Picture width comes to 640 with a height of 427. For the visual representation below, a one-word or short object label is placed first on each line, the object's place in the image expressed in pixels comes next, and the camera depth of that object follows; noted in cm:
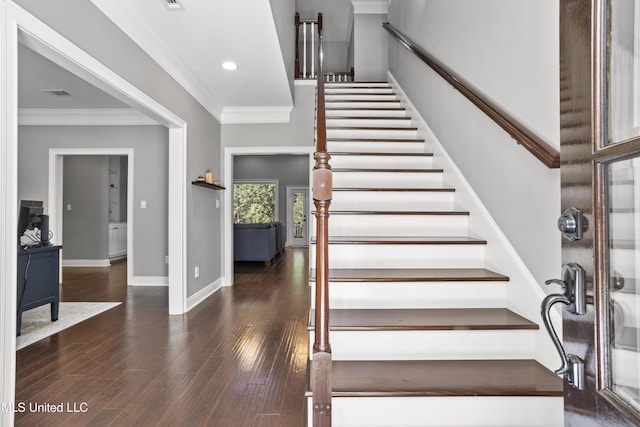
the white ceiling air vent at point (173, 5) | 248
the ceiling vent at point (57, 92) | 439
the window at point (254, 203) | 1170
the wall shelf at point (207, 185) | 414
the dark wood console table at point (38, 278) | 319
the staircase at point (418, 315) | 146
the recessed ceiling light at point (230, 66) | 354
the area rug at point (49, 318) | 314
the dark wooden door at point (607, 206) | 64
